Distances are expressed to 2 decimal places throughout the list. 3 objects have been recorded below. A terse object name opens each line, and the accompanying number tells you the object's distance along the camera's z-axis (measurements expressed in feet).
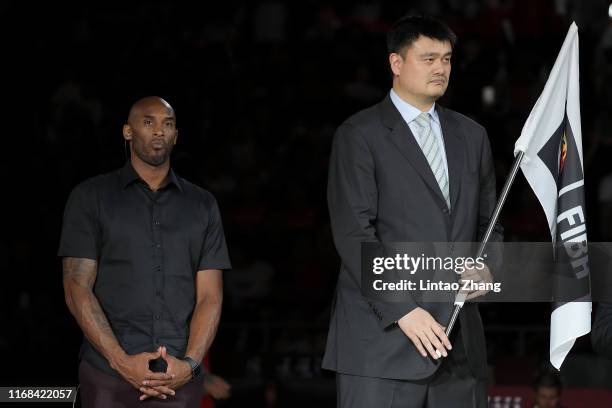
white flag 29.27
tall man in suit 26.94
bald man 29.50
